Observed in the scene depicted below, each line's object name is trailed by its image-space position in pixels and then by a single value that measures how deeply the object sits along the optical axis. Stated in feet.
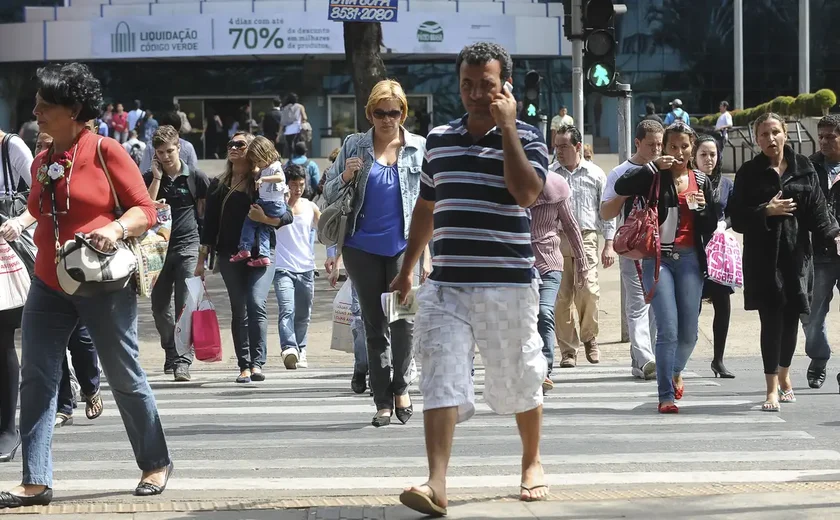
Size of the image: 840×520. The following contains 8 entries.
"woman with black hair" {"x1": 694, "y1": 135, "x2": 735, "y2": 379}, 35.65
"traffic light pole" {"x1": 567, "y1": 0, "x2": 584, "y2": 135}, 47.42
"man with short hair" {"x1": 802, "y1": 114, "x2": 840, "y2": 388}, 32.19
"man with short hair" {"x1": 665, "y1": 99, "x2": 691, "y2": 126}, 114.01
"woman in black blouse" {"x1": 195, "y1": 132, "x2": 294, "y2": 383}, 35.63
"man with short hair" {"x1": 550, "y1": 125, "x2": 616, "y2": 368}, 38.70
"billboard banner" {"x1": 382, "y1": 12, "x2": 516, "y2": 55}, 161.07
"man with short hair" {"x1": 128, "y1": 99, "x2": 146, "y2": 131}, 130.06
